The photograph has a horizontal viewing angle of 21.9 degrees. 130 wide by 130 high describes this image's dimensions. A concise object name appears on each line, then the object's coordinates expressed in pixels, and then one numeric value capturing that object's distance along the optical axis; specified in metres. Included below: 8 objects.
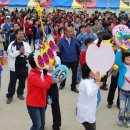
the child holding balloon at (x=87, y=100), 4.18
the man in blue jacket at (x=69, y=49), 8.01
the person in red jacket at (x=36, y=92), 4.59
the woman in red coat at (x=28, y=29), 15.40
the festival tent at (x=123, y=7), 23.95
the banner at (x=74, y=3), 22.26
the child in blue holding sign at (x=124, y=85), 5.72
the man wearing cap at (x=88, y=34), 8.83
